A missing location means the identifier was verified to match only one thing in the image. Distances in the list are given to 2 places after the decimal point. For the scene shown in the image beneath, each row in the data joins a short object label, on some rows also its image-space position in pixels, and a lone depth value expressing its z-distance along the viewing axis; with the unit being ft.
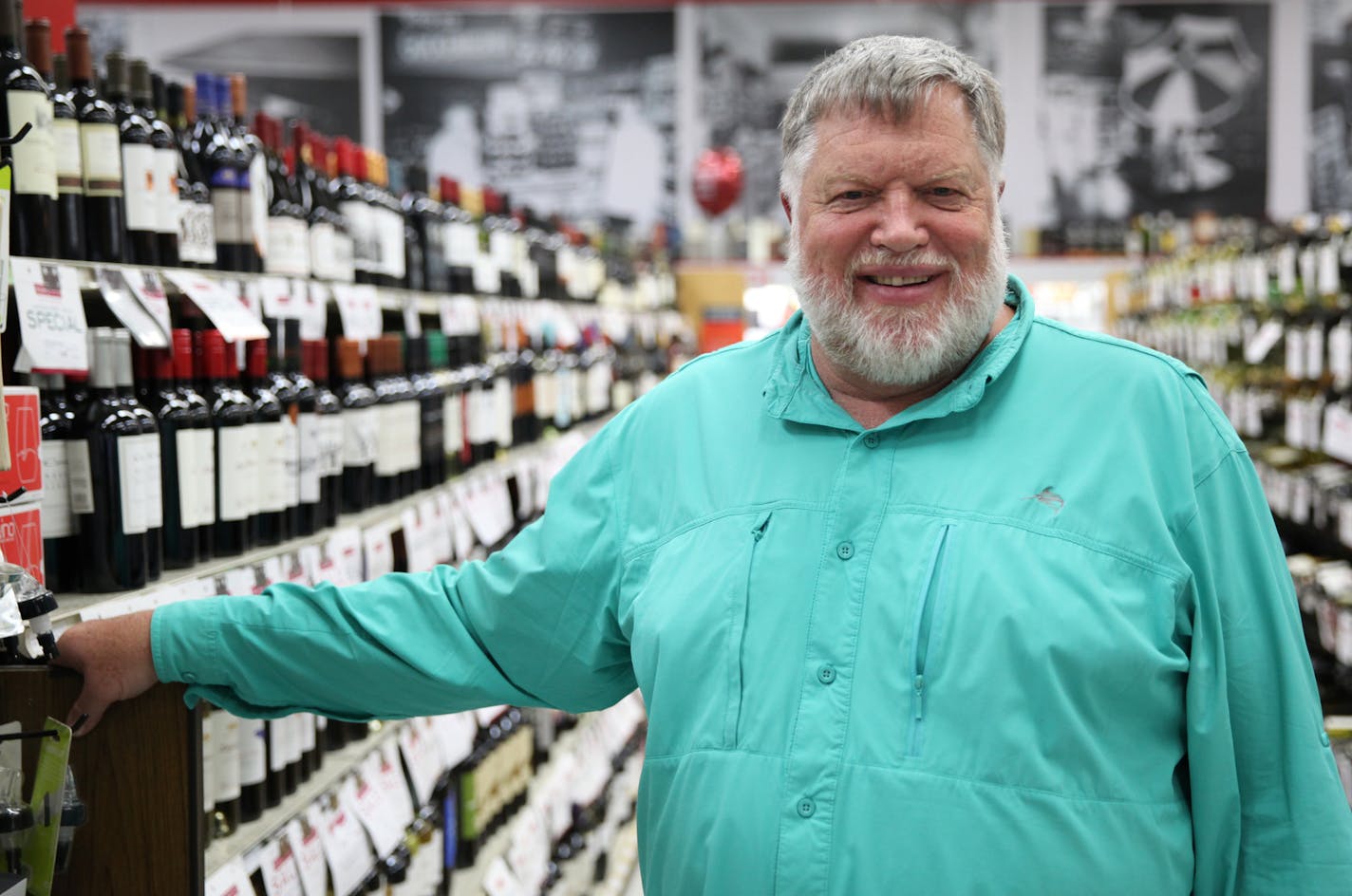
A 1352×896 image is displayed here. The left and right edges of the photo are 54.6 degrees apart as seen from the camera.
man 4.88
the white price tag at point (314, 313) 8.06
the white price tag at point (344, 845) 7.73
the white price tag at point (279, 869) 7.02
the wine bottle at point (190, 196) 6.91
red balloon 28.89
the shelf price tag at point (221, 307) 6.64
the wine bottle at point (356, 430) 8.68
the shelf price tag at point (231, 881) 6.37
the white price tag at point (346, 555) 7.91
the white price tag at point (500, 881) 11.00
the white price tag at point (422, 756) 9.41
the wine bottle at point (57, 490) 5.80
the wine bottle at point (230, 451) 6.77
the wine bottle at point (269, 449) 7.26
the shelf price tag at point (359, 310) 8.66
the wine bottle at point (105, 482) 5.90
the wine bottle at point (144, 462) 6.00
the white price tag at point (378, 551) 8.56
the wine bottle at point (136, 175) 6.45
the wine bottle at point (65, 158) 5.96
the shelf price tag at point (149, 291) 6.21
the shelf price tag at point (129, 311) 5.99
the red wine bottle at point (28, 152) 5.65
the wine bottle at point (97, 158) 6.19
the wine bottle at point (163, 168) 6.61
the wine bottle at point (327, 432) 8.09
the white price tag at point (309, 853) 7.37
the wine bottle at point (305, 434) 7.80
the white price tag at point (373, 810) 8.30
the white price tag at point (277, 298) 7.58
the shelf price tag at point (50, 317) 5.34
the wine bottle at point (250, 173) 7.51
